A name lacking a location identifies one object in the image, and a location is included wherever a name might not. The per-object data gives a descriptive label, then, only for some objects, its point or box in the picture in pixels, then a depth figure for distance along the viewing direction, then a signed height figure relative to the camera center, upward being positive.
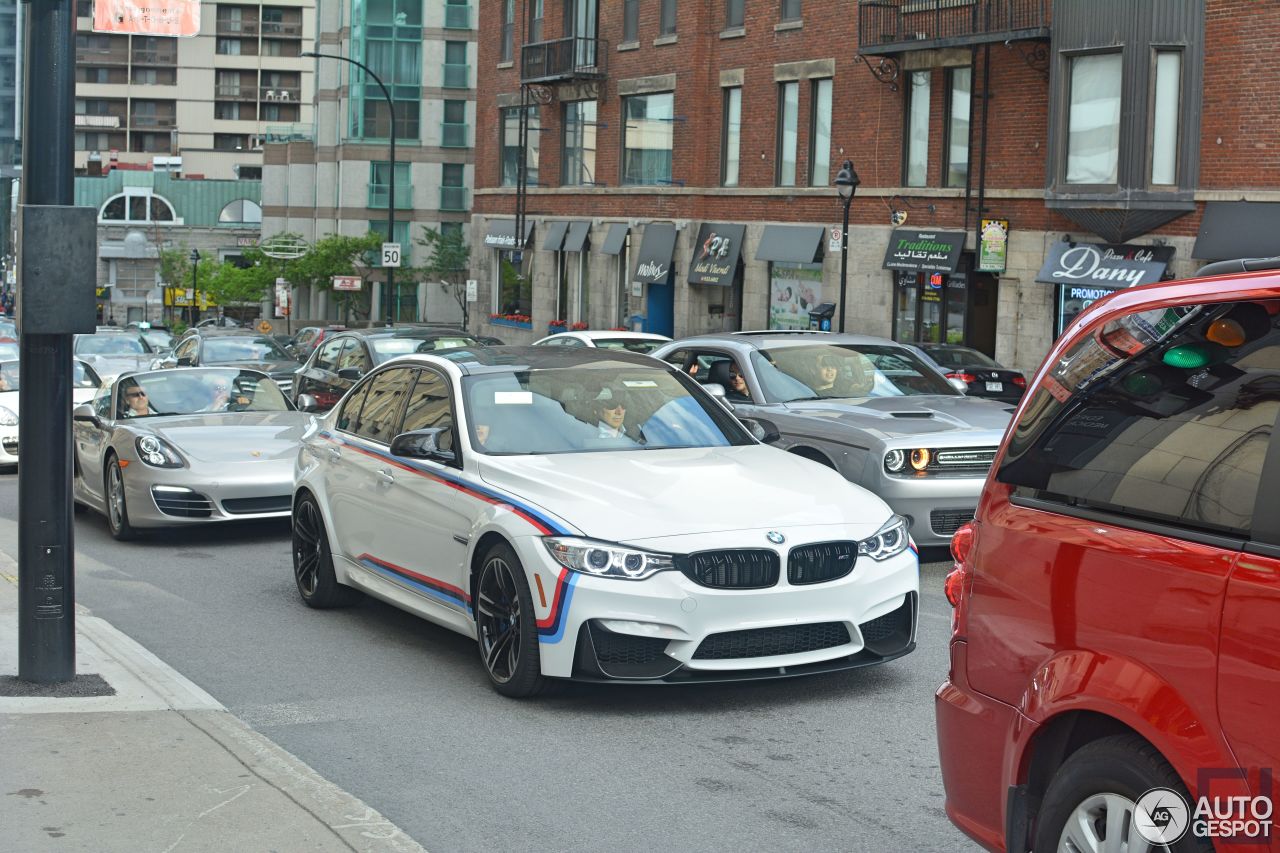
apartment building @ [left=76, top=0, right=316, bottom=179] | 119.94 +13.82
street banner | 8.07 +1.28
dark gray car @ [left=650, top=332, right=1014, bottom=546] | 11.30 -0.83
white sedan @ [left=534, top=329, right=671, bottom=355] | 17.75 -0.56
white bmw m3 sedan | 7.12 -1.10
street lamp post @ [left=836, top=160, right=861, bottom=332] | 31.02 +2.07
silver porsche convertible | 12.97 -1.38
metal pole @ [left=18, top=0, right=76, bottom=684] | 6.91 -0.66
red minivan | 3.47 -0.67
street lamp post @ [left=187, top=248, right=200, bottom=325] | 95.00 -0.12
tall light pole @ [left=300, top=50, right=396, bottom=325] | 43.12 +0.32
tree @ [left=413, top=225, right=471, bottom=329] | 71.12 +1.03
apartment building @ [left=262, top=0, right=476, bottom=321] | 75.38 +7.58
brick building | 28.73 +3.06
